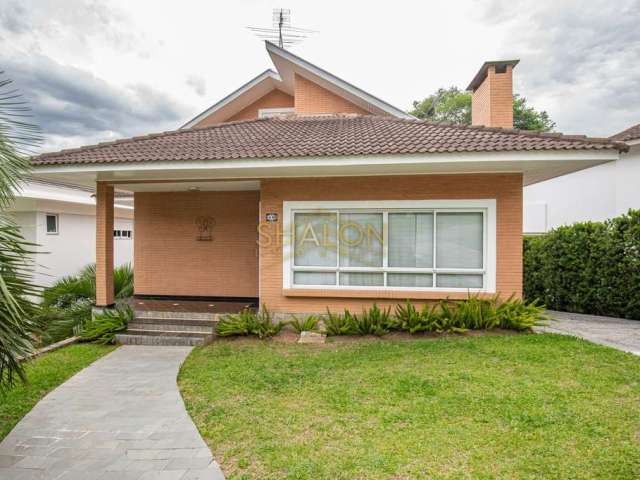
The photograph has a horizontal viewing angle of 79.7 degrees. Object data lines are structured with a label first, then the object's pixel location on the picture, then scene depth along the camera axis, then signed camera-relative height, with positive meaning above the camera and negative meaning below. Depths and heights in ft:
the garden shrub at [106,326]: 28.99 -6.77
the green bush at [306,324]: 29.17 -6.58
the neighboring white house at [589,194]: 48.67 +6.87
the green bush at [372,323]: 28.38 -6.27
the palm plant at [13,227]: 11.37 +0.34
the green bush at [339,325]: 28.50 -6.49
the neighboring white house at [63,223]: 52.54 +2.34
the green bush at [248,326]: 28.68 -6.58
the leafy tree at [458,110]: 131.80 +48.11
